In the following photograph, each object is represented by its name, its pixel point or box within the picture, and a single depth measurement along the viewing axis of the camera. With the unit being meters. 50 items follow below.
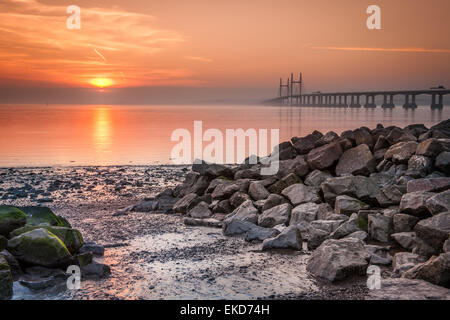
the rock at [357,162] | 11.57
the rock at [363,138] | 12.79
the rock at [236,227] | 9.74
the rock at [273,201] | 11.01
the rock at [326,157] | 12.16
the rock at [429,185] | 8.95
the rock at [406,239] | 8.14
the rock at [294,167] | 12.41
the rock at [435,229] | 7.43
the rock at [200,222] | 10.65
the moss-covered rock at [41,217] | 8.50
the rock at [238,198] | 11.71
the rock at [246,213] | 10.44
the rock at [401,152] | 11.12
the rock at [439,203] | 7.93
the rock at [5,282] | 6.23
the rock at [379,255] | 7.63
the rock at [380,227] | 8.72
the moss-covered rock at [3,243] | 7.23
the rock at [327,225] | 8.93
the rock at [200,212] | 11.58
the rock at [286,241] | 8.55
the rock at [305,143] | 13.94
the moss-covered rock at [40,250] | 7.11
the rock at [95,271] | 7.10
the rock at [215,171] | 13.77
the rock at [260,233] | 9.27
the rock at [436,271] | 6.36
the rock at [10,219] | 7.88
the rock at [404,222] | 8.54
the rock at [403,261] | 7.14
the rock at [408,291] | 6.01
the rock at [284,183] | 11.94
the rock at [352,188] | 10.27
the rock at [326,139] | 13.57
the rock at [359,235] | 8.57
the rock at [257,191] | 11.76
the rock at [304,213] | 10.03
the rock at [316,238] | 8.65
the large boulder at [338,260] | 6.96
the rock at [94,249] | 8.26
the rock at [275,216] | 10.13
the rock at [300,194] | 10.87
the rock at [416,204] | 8.45
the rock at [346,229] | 8.60
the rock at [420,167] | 10.30
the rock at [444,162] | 10.26
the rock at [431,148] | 10.66
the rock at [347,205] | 9.77
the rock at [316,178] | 11.70
